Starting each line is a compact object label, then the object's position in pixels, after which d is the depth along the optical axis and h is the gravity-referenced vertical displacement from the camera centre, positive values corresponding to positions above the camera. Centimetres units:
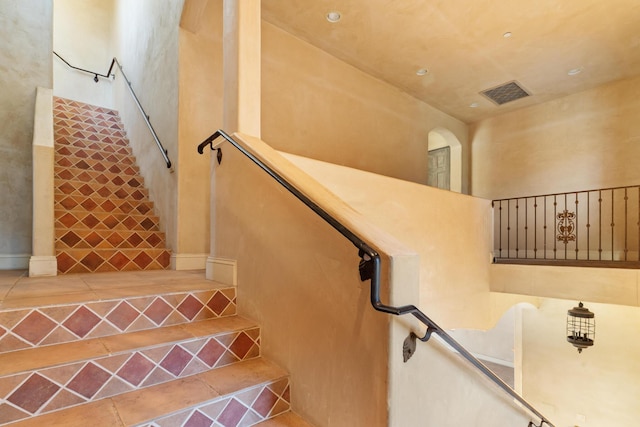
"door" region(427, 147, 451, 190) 716 +112
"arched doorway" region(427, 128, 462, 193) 686 +129
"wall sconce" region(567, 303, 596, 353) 441 -163
